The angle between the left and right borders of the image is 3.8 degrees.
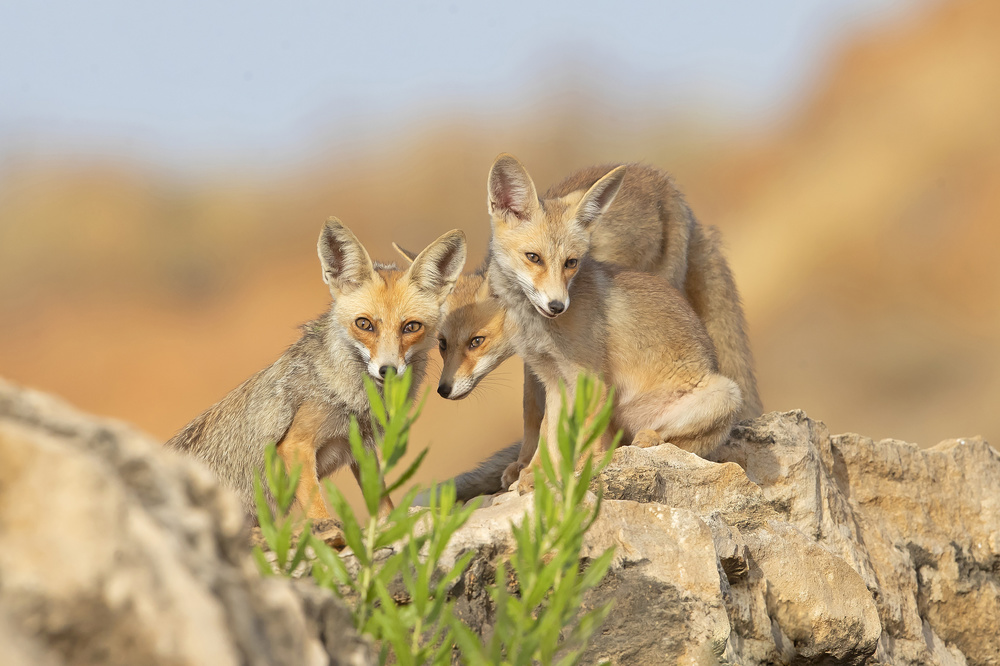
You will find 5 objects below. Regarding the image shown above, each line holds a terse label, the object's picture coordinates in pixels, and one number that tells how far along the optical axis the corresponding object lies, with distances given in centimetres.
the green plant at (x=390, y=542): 1272
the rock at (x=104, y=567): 879
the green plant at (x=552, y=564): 1196
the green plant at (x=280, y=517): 1339
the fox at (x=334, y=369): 1832
